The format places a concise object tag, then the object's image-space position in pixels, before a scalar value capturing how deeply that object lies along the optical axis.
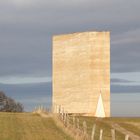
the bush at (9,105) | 108.94
